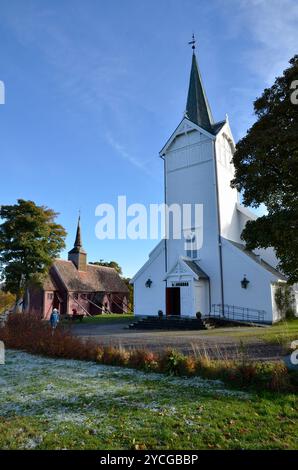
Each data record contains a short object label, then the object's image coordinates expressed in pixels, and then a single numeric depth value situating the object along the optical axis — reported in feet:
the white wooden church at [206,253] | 82.12
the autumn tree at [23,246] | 88.38
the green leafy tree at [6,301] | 153.86
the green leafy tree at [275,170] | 35.17
